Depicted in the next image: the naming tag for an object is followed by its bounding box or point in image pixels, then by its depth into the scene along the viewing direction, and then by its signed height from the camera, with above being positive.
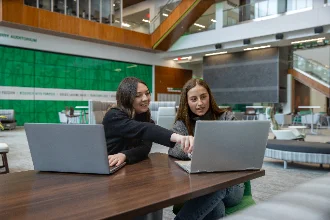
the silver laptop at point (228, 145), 1.20 -0.18
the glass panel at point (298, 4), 11.52 +3.53
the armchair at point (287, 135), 6.10 -0.70
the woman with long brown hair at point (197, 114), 1.64 -0.09
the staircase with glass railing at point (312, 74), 16.56 +1.35
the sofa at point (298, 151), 4.22 -0.73
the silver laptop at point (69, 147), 1.20 -0.19
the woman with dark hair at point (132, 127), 1.54 -0.14
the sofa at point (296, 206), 0.40 -0.14
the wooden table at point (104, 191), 0.82 -0.30
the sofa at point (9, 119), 11.78 -0.72
